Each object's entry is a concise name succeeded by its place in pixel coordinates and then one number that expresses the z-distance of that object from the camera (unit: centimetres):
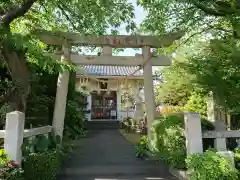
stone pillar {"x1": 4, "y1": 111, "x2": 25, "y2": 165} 322
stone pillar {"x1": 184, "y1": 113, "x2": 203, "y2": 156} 342
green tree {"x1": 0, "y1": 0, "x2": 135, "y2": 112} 419
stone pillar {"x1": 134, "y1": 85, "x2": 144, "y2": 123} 1096
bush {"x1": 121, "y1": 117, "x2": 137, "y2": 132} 1022
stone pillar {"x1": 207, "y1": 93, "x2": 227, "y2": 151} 352
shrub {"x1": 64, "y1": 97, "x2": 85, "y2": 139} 736
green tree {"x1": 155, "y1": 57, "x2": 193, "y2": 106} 804
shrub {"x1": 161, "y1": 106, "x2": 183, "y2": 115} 790
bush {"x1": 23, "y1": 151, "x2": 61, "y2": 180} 349
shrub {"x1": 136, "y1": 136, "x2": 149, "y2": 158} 532
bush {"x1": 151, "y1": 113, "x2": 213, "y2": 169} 381
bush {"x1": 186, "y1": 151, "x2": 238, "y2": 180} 307
